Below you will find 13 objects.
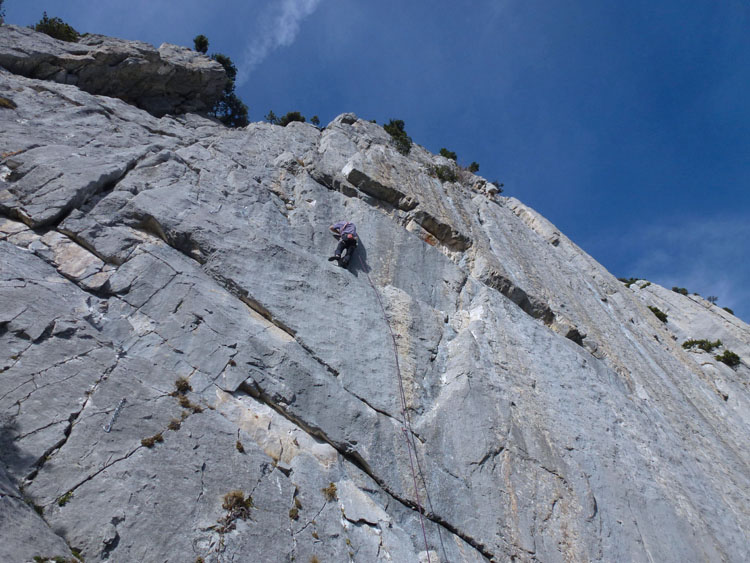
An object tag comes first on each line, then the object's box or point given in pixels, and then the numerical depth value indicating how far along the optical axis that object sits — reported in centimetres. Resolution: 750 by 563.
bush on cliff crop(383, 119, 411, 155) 2291
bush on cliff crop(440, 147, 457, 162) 2988
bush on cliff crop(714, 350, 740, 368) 2517
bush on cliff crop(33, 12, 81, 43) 2062
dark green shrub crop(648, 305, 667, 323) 3221
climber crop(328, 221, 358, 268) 1280
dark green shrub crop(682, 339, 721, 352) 2769
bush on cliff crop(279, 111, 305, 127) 2539
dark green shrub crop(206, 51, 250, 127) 2552
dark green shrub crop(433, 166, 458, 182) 2134
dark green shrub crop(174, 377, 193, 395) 822
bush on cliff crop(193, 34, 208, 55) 2682
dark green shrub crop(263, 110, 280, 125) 2549
